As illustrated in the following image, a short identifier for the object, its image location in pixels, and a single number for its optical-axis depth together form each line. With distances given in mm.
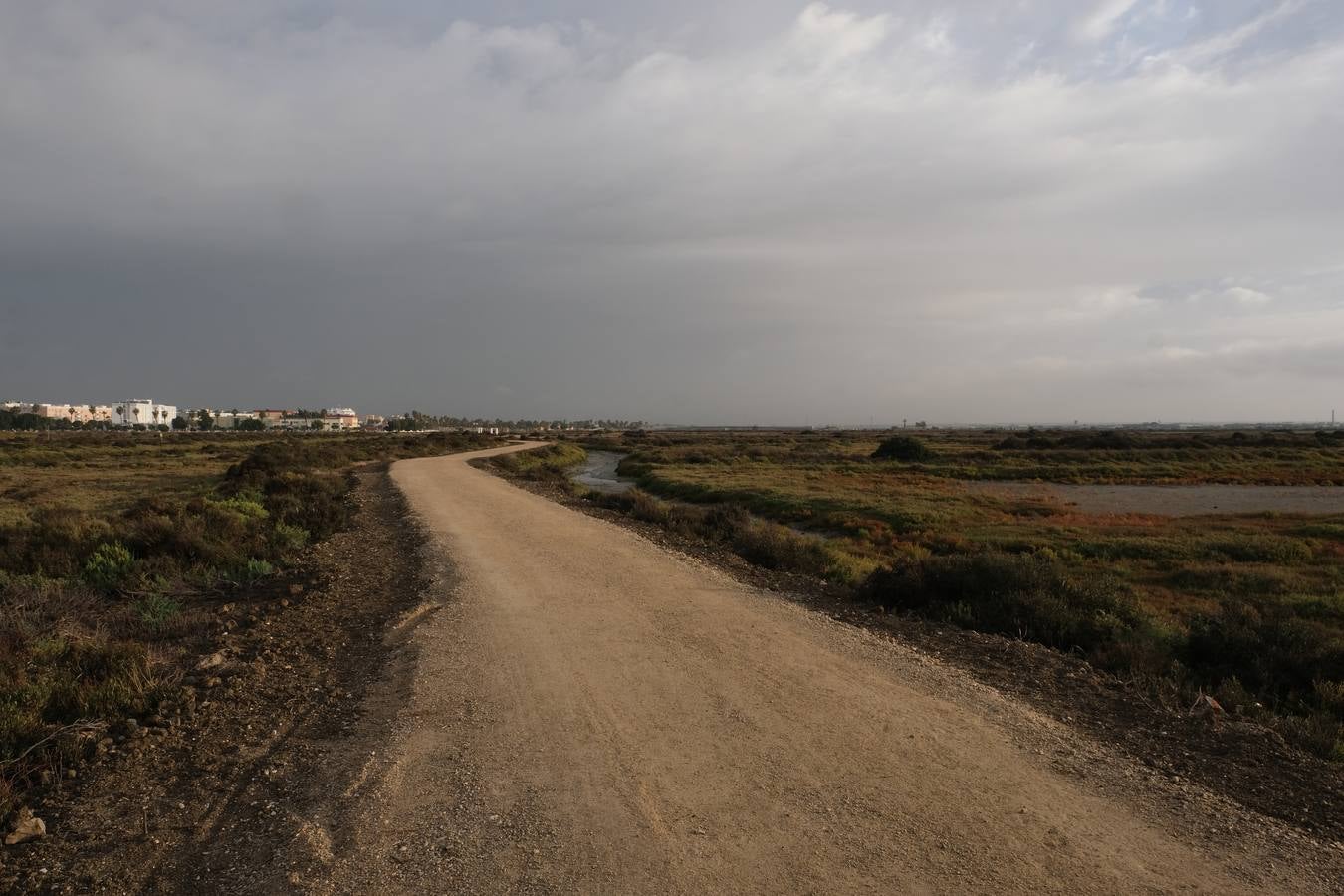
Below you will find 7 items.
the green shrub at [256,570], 12234
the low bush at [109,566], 11977
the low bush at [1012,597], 10102
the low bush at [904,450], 73438
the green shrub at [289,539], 14727
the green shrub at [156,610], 9117
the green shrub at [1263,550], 20234
